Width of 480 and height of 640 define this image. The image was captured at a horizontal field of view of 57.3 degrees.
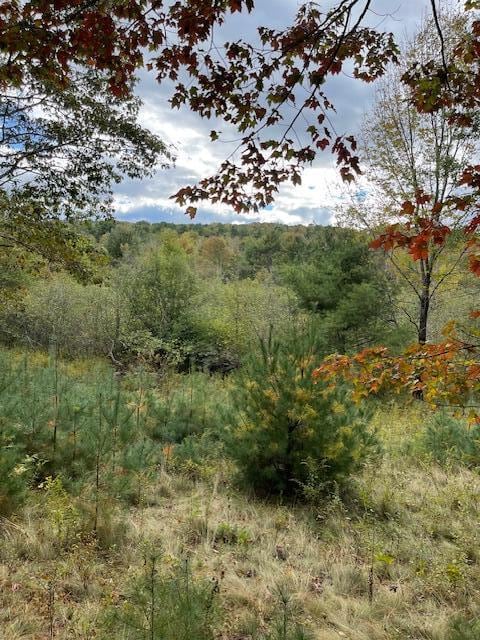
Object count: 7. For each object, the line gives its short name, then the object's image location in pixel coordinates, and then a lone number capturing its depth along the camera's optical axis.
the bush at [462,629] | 2.27
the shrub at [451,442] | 5.77
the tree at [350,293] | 13.12
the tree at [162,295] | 19.56
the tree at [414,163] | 10.54
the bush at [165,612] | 2.18
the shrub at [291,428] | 4.62
